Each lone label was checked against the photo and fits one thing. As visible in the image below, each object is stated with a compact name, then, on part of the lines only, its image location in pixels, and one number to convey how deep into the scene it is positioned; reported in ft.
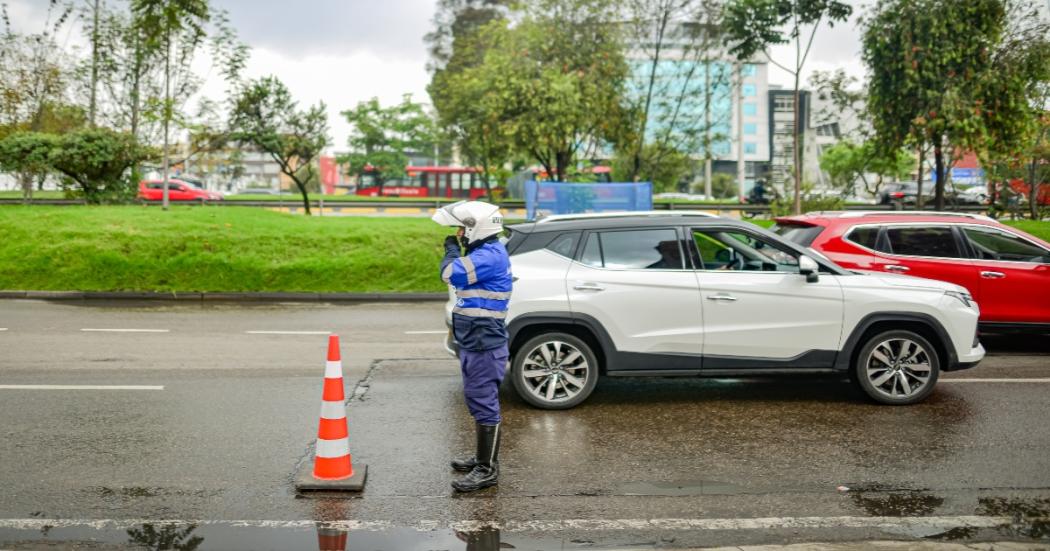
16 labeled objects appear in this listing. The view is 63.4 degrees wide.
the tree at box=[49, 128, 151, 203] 73.00
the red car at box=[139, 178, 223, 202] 146.10
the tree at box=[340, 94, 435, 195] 190.29
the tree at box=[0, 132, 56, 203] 72.23
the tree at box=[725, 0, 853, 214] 69.77
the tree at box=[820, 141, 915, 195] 77.81
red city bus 179.11
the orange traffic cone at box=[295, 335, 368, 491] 17.13
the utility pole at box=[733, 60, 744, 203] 91.40
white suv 23.41
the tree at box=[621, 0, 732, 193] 89.97
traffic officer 16.99
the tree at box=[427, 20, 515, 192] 96.22
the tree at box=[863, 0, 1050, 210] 66.80
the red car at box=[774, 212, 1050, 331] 32.35
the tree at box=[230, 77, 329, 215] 83.35
